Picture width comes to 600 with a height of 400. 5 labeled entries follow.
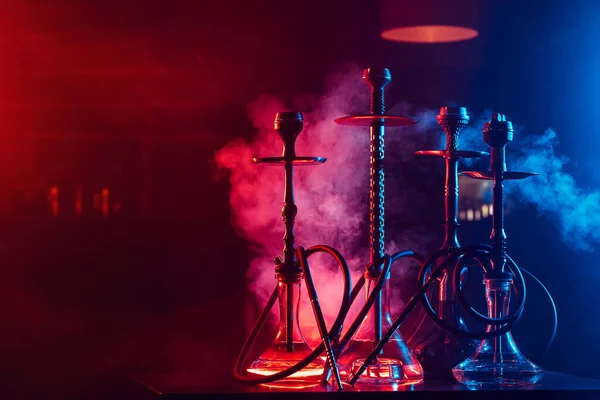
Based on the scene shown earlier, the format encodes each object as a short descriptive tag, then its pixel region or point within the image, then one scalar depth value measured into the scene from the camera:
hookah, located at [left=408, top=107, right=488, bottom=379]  4.65
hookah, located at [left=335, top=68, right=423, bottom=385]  4.50
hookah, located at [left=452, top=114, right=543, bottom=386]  4.50
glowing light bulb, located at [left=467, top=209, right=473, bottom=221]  5.01
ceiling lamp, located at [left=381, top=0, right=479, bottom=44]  4.99
